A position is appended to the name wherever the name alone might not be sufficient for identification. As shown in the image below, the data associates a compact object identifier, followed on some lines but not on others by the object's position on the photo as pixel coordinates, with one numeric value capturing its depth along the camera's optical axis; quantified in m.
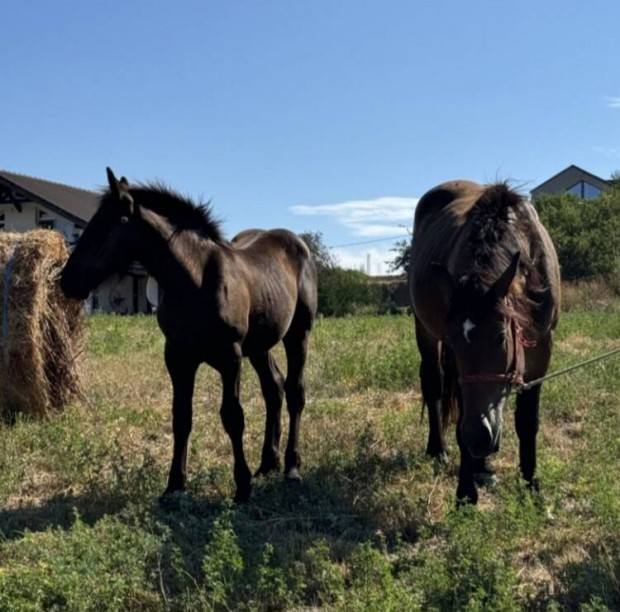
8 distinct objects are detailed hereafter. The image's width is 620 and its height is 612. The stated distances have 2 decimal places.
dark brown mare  3.94
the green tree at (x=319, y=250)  47.30
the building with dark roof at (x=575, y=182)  59.22
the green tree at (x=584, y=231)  31.94
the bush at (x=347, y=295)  32.03
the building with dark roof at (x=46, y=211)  30.89
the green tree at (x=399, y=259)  47.47
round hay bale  7.02
